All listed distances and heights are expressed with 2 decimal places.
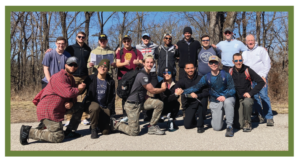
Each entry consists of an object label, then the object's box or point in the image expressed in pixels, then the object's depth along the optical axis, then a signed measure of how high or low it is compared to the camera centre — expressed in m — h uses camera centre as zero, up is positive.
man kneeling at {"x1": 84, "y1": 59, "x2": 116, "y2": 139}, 5.16 -0.32
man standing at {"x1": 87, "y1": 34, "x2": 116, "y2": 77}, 6.25 +0.66
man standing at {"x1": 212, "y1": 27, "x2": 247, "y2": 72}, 6.46 +0.80
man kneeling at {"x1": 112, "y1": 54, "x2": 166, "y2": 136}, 5.15 -0.53
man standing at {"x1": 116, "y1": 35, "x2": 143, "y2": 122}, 6.38 +0.61
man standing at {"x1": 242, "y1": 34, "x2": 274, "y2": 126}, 6.09 +0.39
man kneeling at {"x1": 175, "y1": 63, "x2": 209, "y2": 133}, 5.63 -0.48
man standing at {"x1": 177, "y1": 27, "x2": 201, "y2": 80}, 6.63 +0.79
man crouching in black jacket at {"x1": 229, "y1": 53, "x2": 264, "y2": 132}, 5.43 -0.24
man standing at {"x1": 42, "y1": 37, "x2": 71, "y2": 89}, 5.77 +0.50
